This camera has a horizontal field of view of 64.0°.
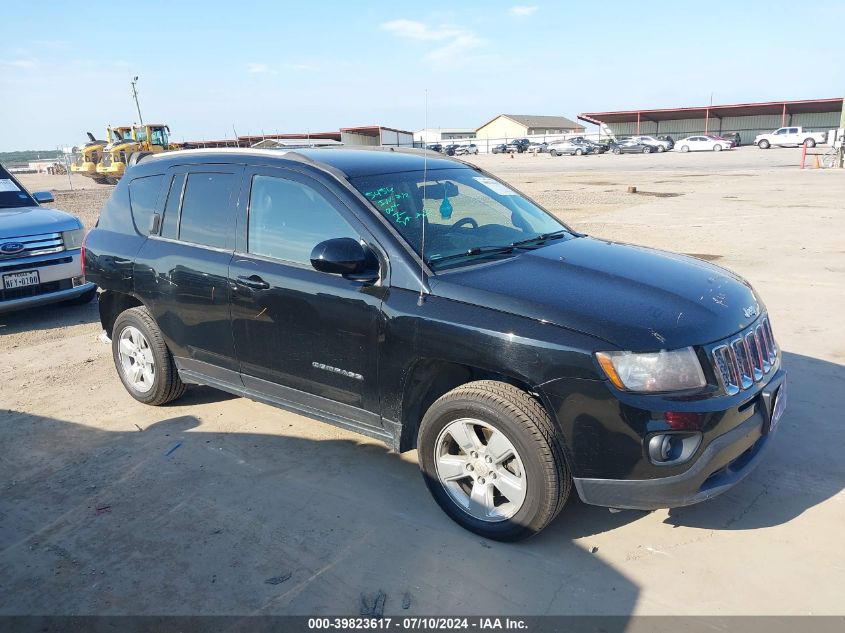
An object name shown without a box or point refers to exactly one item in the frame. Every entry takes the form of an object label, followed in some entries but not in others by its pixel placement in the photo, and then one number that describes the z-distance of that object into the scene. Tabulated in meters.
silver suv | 7.51
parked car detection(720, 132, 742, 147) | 58.92
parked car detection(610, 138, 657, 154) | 55.91
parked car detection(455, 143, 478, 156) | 70.50
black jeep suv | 3.02
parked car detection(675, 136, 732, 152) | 53.72
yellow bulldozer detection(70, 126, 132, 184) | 36.84
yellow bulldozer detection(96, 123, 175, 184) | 34.56
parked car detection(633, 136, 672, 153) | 56.12
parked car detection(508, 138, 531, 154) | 71.00
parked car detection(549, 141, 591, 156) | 59.25
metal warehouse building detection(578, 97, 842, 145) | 62.88
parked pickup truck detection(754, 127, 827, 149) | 49.88
